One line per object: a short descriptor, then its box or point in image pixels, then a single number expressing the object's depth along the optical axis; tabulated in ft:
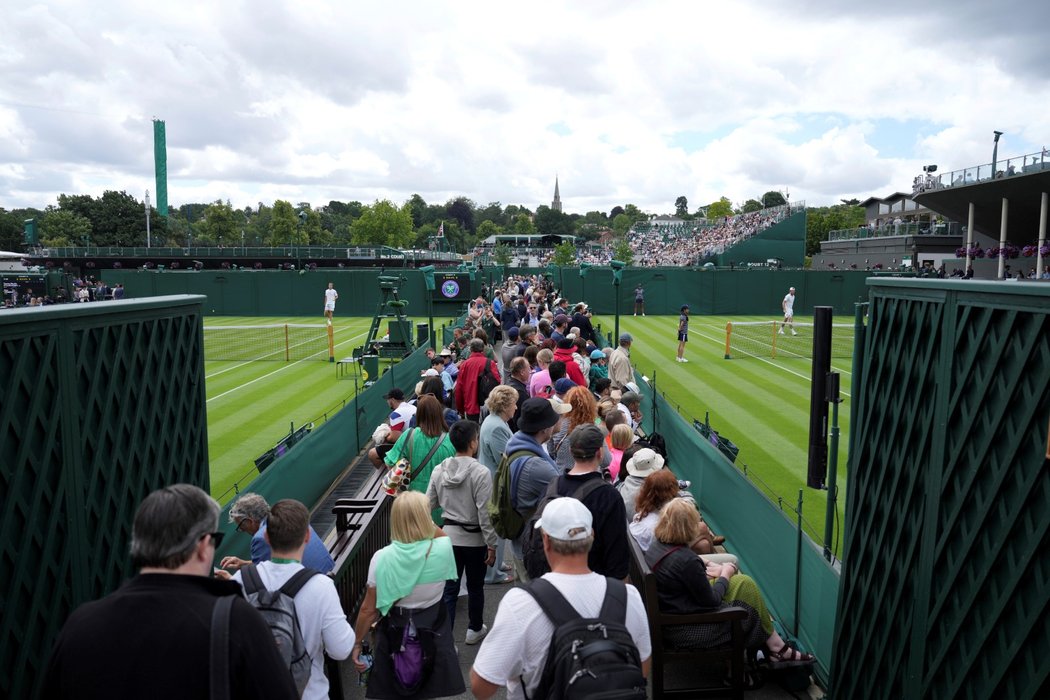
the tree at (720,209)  556.92
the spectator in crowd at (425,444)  23.30
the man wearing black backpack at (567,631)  10.46
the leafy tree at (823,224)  429.38
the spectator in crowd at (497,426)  23.93
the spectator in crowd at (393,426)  29.19
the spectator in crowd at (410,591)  15.64
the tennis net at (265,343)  89.04
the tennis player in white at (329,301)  99.66
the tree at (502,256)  331.36
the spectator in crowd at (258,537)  16.32
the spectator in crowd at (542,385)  32.45
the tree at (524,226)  605.73
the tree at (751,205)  579.48
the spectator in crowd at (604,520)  16.63
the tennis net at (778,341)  89.53
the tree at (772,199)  616.80
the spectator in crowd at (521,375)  31.63
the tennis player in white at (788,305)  102.10
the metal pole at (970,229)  148.48
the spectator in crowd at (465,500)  20.29
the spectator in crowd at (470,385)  34.65
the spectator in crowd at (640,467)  22.04
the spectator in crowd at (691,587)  17.63
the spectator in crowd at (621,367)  41.06
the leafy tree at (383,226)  372.79
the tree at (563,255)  278.05
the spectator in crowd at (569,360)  35.94
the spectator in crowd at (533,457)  19.94
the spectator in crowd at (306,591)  12.79
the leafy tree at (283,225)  363.97
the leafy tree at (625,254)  290.76
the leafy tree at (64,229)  361.30
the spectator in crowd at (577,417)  25.03
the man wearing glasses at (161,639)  8.04
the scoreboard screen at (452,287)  127.54
